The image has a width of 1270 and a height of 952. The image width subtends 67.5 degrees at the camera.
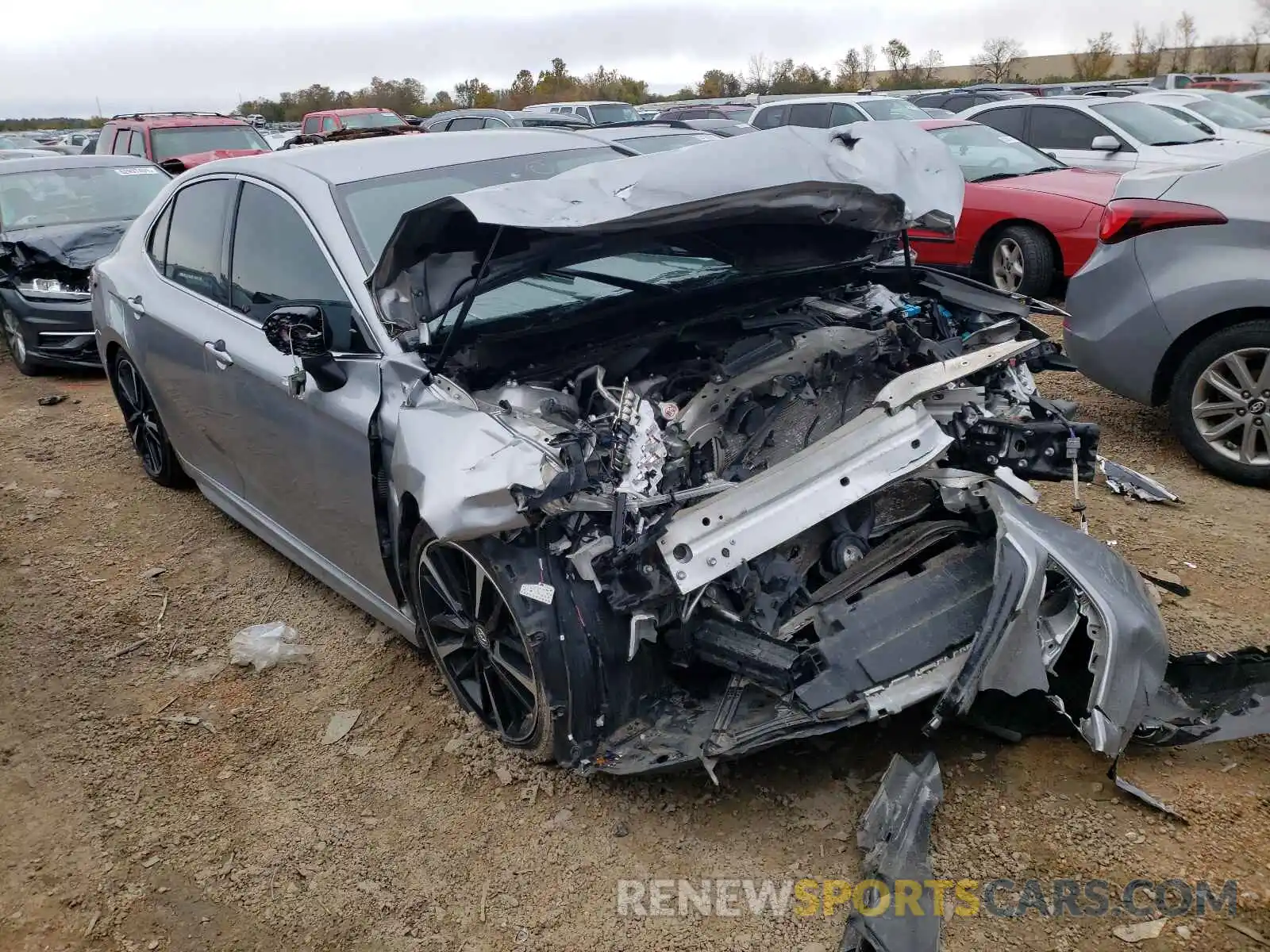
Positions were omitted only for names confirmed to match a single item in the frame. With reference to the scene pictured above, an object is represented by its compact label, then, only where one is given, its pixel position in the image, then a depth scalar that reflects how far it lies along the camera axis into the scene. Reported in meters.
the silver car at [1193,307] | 4.16
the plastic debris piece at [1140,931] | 2.17
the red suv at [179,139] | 12.52
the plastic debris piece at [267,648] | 3.67
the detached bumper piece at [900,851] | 2.15
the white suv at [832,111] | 12.45
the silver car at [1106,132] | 8.89
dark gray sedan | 7.60
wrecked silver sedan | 2.44
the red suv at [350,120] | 18.19
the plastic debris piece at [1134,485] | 4.21
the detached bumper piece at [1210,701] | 2.50
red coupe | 6.94
